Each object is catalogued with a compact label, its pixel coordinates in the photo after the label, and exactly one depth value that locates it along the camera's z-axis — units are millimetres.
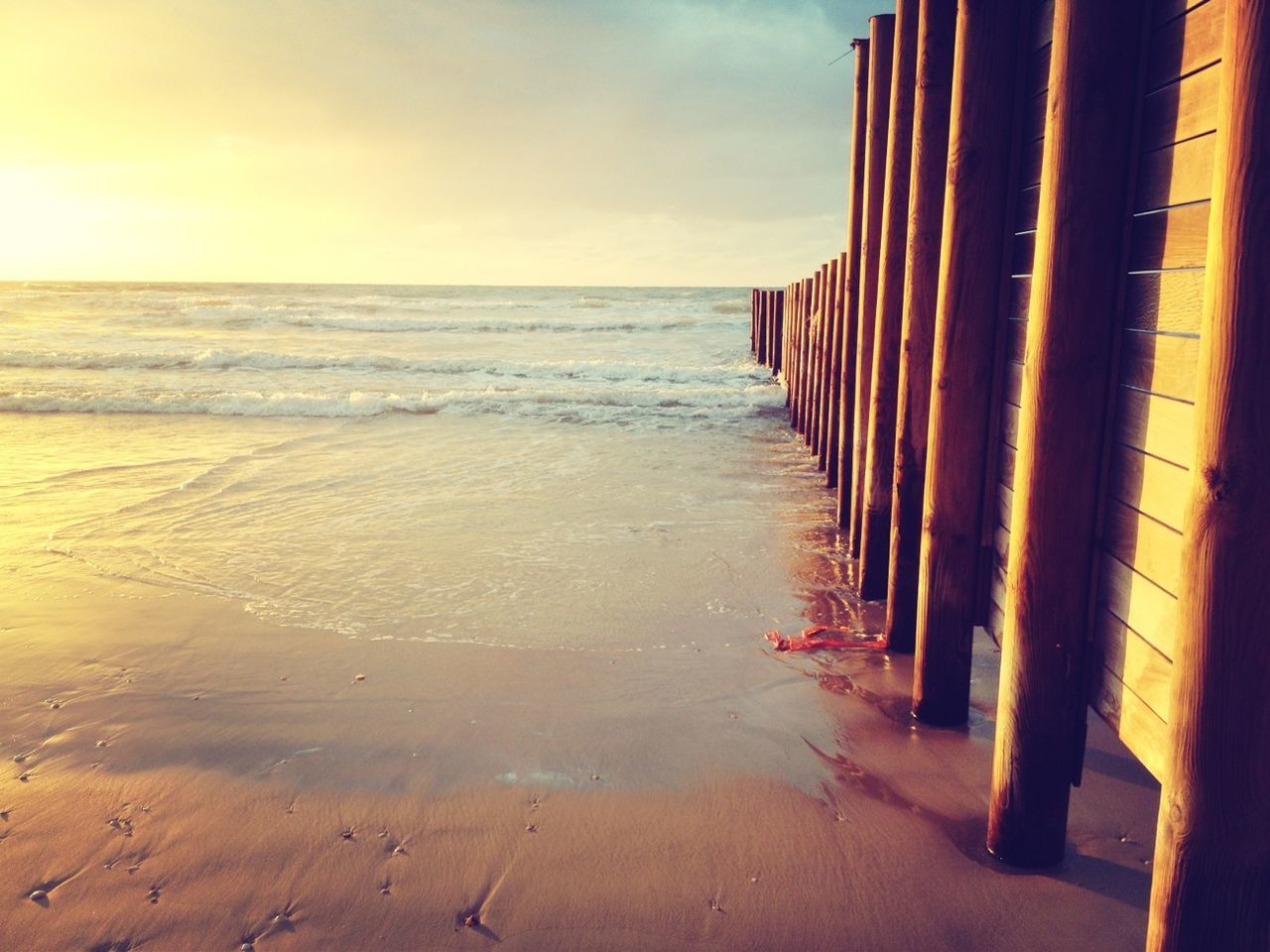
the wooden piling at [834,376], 7176
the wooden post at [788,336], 12766
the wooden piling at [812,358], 9211
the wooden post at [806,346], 10141
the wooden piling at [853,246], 5555
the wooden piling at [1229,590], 1633
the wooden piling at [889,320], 4086
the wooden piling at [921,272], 3598
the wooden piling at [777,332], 15961
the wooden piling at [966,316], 2938
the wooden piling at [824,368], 8258
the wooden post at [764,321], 17289
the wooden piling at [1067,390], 2264
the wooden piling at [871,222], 4805
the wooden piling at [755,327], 19362
